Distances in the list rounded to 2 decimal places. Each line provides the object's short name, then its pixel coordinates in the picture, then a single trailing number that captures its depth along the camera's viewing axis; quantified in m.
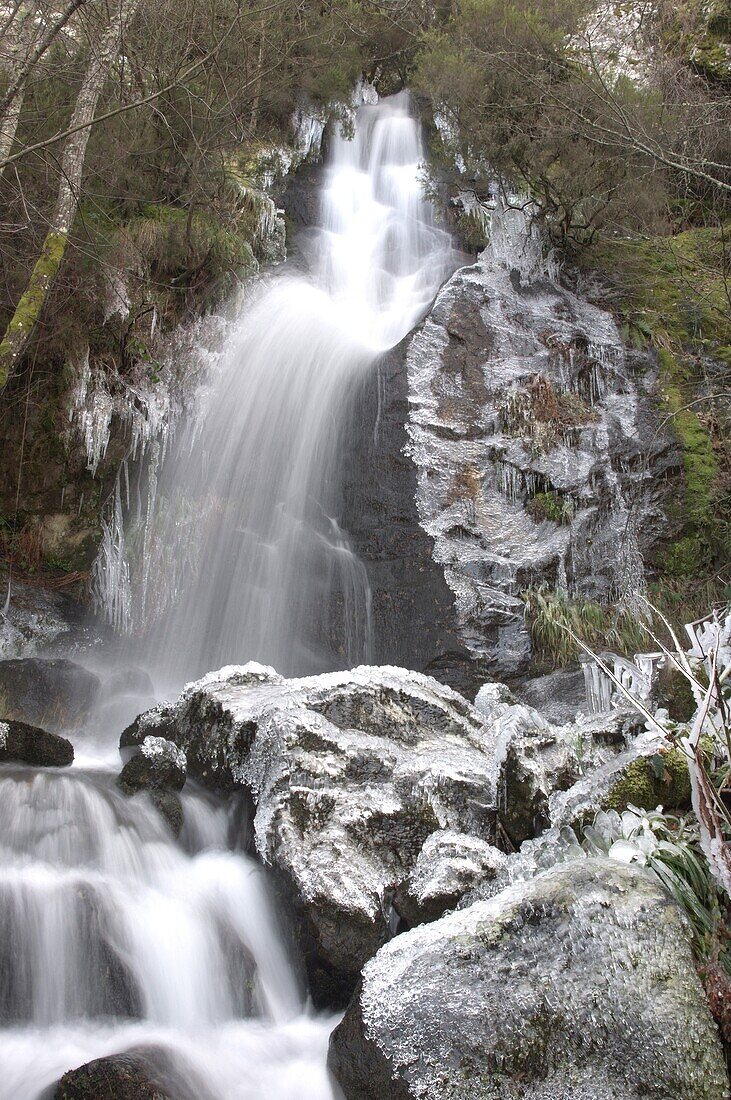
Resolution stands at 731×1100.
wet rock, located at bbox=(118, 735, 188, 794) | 4.88
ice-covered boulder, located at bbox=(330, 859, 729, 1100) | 2.53
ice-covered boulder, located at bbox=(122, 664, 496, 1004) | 3.92
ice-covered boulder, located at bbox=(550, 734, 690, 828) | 3.69
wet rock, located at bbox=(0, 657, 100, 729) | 6.68
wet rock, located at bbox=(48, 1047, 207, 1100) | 2.78
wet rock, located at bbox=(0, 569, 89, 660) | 7.48
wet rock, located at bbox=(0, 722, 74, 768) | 4.95
